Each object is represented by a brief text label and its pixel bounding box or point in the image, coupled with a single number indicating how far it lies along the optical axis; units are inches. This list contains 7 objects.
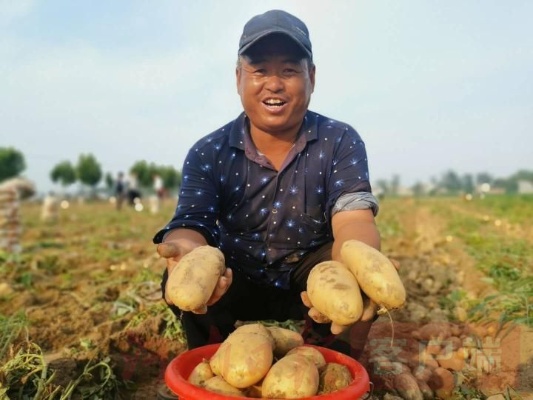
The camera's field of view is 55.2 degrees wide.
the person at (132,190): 792.7
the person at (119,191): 818.9
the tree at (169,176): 2632.9
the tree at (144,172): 2491.4
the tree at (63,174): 2377.0
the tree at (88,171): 2273.6
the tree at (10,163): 1566.2
